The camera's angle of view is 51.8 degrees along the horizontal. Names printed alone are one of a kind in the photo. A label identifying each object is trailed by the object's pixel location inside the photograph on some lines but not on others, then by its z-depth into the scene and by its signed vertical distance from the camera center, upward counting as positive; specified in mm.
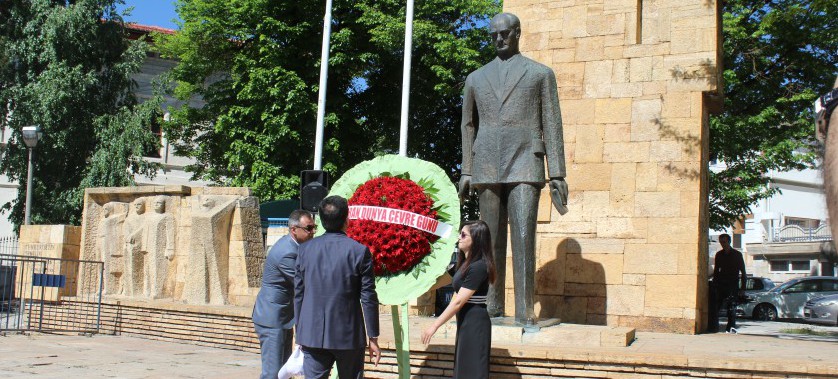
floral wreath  6195 +182
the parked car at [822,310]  21281 -929
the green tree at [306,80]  23953 +4999
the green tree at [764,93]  18766 +4012
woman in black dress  5934 -355
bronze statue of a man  7316 +929
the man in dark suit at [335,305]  5211 -339
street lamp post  19609 +2232
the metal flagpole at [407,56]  18812 +4295
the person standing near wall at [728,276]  12062 -107
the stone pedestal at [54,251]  14947 -267
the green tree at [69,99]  25578 +4139
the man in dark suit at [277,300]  7066 -445
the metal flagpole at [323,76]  19344 +3978
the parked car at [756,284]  27028 -450
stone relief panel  13383 -1
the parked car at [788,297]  24188 -745
